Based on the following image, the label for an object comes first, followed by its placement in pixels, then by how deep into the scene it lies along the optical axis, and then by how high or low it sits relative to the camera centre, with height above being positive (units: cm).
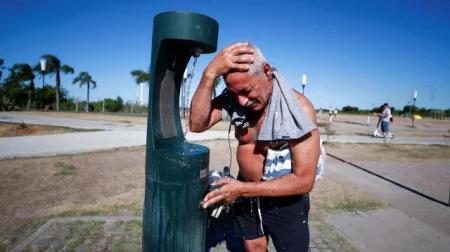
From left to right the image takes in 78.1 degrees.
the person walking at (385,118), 1220 +3
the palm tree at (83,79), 3882 +372
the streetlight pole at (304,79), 1357 +177
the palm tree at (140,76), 3806 +442
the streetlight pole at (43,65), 2088 +296
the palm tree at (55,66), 3222 +452
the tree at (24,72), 3231 +364
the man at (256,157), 154 -27
